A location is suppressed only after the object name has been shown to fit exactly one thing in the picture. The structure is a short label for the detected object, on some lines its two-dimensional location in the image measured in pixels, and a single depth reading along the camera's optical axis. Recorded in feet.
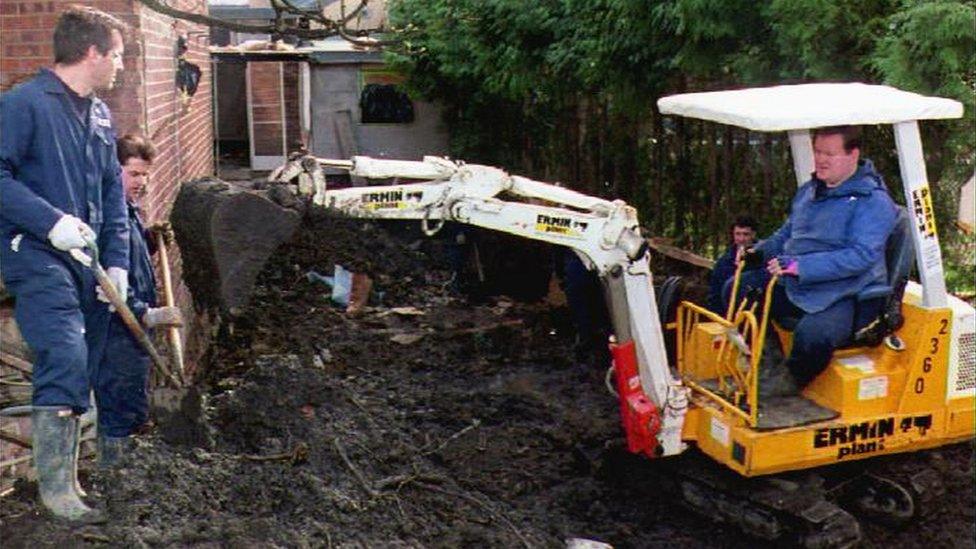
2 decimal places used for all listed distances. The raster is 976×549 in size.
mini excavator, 18.67
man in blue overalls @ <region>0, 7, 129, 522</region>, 14.70
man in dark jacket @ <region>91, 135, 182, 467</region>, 17.63
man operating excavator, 18.13
